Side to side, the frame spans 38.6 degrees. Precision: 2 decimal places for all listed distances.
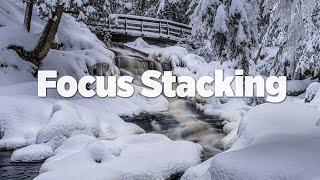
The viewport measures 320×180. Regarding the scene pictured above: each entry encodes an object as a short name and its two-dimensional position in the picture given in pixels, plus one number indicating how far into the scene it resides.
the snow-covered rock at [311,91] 16.81
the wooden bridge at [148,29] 26.55
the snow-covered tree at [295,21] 6.79
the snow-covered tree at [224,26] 12.37
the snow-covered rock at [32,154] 9.82
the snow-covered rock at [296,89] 19.88
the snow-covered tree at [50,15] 13.77
